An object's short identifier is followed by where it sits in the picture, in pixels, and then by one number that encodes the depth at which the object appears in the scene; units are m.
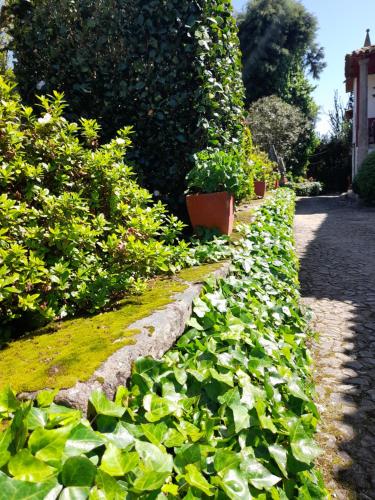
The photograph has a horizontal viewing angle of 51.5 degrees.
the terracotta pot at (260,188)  8.83
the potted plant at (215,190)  3.76
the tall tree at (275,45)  27.94
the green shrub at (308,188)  25.67
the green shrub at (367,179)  14.27
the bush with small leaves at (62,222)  1.94
